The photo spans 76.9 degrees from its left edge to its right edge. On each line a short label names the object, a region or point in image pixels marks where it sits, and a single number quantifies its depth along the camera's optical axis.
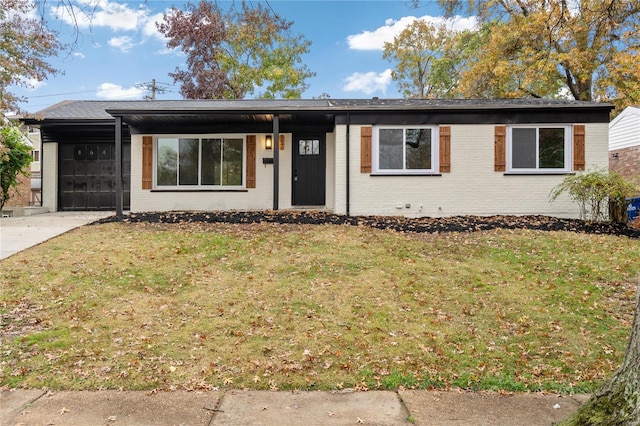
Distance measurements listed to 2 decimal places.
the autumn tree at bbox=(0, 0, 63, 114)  11.02
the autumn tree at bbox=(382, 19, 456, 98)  24.44
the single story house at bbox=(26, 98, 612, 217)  10.41
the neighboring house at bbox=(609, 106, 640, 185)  16.70
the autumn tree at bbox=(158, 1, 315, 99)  20.56
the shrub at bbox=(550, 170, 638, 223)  9.33
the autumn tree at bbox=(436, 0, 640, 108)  15.38
